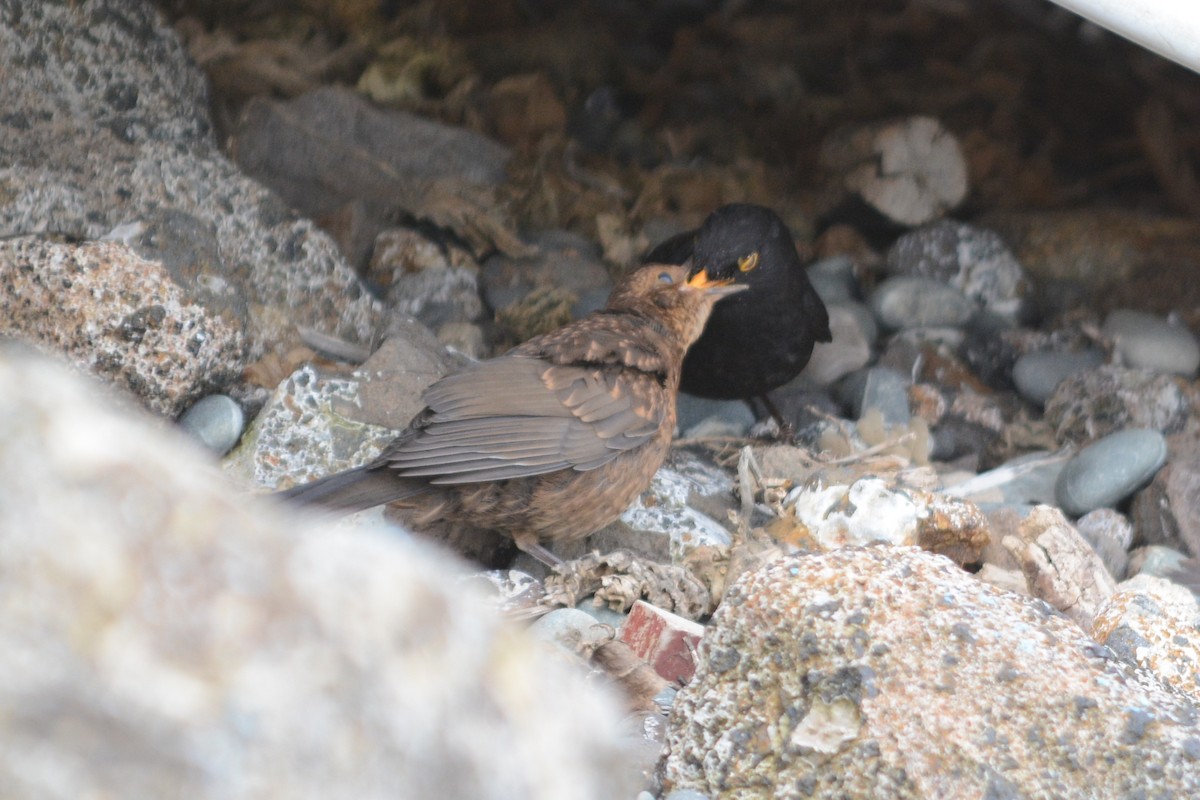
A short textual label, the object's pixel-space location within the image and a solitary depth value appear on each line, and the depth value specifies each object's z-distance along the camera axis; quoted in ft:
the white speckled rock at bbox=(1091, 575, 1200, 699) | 19.75
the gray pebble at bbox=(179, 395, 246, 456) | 26.40
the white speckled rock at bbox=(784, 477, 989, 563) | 23.41
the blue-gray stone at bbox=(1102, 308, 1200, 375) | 35.22
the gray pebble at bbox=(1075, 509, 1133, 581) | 27.61
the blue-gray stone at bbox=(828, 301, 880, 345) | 37.61
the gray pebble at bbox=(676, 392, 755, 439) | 33.58
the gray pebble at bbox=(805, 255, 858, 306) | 38.96
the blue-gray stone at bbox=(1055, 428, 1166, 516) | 29.07
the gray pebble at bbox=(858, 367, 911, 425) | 33.01
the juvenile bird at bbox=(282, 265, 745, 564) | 22.24
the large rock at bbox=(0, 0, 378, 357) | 28.27
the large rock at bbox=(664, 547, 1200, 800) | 13.41
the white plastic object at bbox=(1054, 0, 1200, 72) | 22.36
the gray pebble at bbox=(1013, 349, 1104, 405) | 34.73
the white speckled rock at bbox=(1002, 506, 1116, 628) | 23.44
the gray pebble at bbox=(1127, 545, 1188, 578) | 26.78
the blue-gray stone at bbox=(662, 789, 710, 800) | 14.40
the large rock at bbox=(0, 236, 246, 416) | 25.91
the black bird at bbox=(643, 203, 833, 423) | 31.73
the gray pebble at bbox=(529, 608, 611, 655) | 19.13
